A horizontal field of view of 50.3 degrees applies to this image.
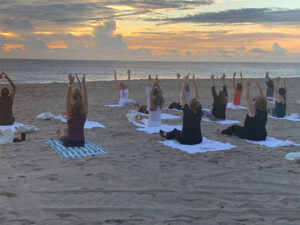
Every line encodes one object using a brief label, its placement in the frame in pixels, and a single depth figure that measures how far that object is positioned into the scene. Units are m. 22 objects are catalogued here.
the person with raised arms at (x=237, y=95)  12.51
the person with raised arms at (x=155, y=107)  8.30
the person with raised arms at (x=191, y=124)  6.41
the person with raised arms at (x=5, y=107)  8.10
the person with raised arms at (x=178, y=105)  11.39
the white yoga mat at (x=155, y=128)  8.13
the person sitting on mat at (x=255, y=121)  6.88
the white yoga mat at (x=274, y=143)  6.82
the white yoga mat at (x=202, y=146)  6.27
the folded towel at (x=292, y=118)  10.36
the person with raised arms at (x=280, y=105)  10.26
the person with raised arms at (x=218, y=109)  9.76
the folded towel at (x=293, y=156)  5.64
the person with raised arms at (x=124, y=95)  12.95
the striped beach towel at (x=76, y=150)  5.79
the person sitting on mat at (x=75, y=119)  6.01
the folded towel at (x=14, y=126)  7.98
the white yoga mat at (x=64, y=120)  8.77
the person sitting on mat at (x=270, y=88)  15.25
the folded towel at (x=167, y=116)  10.41
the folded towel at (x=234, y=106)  12.87
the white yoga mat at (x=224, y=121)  9.69
